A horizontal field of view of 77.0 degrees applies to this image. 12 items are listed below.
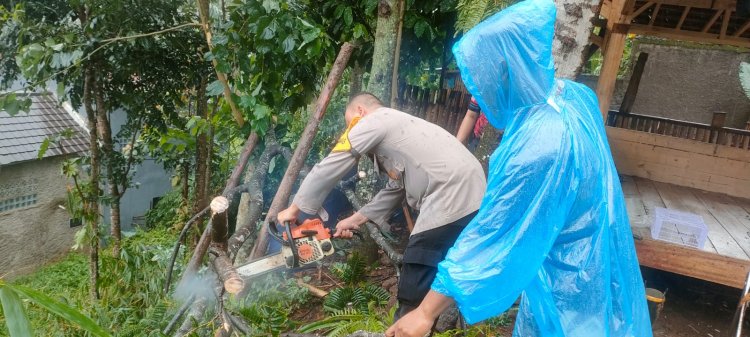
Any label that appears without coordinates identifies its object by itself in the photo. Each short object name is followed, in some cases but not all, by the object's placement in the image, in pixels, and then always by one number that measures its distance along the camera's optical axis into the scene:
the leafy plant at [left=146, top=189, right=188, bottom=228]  10.18
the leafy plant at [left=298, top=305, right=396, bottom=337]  3.09
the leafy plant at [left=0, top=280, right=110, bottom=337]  1.05
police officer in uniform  2.40
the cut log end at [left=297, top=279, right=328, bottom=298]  3.81
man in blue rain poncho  1.39
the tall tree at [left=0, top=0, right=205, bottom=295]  4.75
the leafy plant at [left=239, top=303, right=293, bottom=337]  2.35
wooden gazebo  3.97
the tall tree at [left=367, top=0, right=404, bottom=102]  3.93
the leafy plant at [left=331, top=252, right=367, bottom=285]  3.87
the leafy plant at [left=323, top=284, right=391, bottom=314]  3.52
